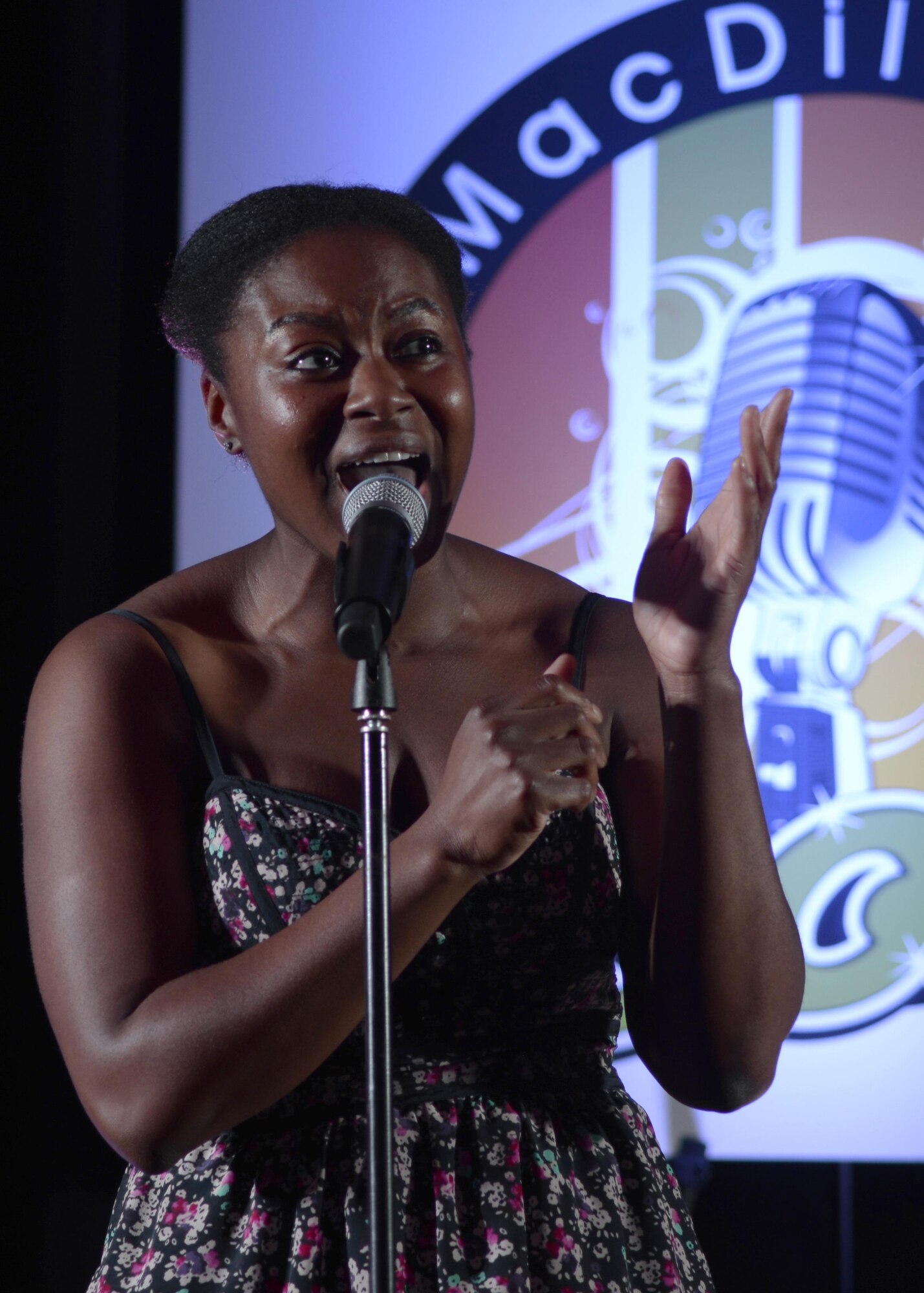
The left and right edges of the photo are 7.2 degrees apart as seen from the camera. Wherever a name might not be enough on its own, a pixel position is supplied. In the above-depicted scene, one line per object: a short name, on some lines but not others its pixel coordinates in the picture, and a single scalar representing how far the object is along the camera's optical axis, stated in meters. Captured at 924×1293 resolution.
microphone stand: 3.80
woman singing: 3.98
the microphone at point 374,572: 3.81
